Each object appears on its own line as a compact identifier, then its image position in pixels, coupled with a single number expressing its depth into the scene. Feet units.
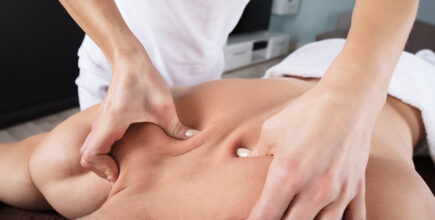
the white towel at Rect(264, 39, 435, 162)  3.32
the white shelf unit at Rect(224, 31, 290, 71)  10.82
